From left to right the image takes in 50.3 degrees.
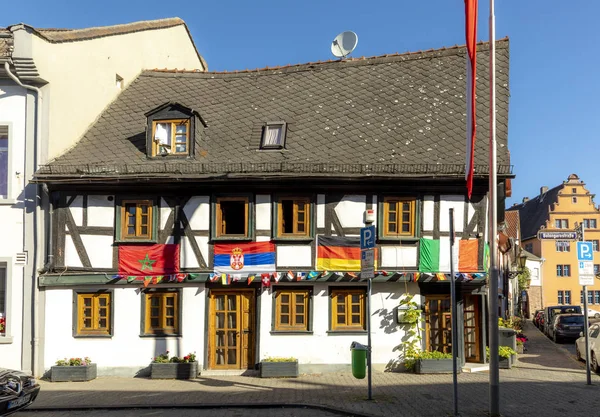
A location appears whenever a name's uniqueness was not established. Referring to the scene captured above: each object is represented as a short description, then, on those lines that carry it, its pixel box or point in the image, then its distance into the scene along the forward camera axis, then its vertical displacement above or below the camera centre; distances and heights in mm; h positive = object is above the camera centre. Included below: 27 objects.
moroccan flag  16047 +243
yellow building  62500 +3232
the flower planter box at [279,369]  15367 -2391
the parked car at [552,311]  31641 -2185
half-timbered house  15859 +344
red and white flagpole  10484 +117
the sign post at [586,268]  14125 +5
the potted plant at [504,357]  16516 -2290
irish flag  15820 +315
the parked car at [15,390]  10545 -2044
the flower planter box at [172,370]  15461 -2417
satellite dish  21156 +7461
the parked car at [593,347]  17047 -2242
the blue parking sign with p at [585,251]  14278 +384
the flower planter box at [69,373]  15336 -2467
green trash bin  12289 -1759
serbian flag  15969 +289
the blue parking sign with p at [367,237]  11883 +595
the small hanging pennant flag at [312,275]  15703 -141
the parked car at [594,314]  34825 -2629
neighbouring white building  15820 +3068
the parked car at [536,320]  39650 -3293
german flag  15914 +376
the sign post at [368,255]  11859 +259
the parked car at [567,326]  27078 -2477
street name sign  14289 +739
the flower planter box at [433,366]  15430 -2336
